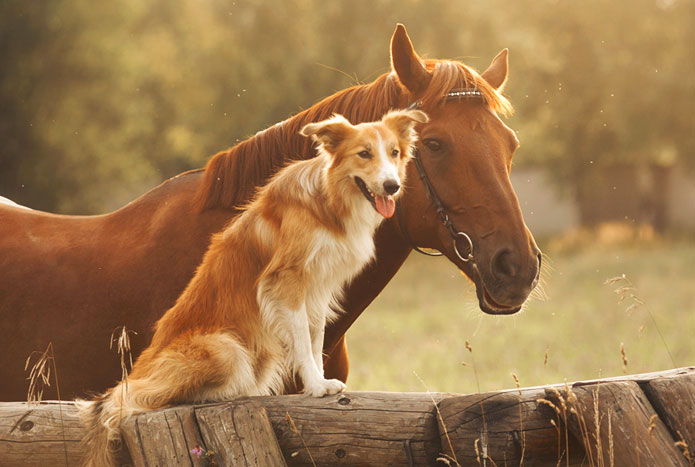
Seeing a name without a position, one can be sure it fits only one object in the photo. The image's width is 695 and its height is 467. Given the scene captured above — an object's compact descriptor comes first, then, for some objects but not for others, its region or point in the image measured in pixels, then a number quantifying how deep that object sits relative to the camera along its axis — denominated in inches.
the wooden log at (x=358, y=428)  277.6
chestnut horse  319.9
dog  285.7
